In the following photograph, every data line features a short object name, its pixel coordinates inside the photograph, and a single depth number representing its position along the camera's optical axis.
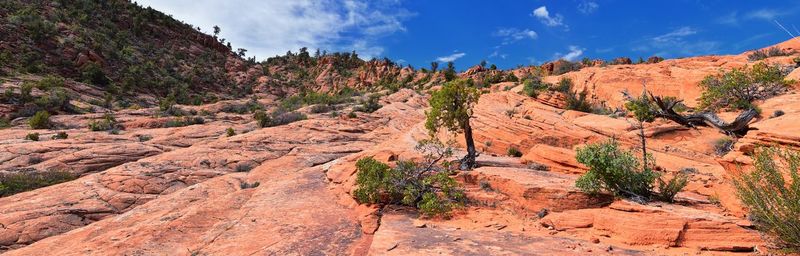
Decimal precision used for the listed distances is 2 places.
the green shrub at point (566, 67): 49.25
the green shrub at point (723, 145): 16.43
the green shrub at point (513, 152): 19.89
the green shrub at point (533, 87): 30.80
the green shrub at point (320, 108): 39.69
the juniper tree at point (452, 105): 16.81
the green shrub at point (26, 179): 15.19
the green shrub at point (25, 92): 33.26
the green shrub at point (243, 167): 19.95
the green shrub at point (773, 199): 6.42
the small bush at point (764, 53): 37.44
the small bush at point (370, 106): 38.12
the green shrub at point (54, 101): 32.81
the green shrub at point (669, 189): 10.30
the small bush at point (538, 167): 15.23
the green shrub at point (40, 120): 26.72
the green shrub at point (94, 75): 50.91
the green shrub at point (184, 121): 31.19
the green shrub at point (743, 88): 24.20
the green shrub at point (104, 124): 27.38
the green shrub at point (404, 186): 12.37
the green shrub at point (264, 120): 31.31
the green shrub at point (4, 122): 28.17
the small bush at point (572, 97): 28.19
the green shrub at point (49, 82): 38.61
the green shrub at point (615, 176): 10.75
